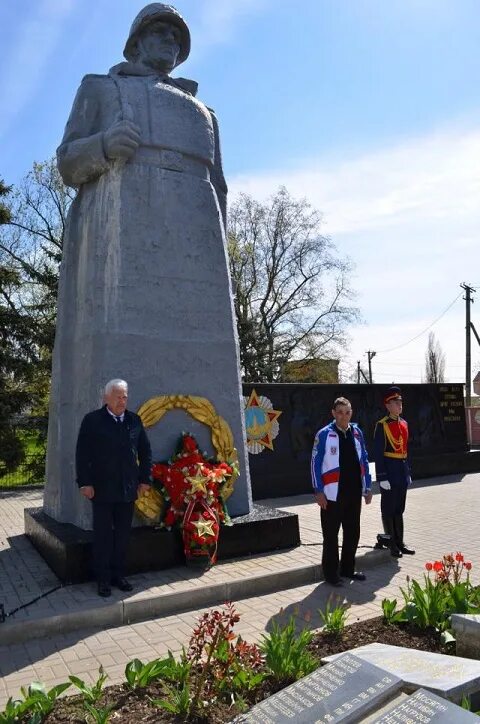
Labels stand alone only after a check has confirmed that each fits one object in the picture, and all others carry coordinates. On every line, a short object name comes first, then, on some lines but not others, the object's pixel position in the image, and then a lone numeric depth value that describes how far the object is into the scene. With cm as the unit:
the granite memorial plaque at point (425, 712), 223
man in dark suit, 490
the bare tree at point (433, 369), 5422
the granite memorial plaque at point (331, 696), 238
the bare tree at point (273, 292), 2903
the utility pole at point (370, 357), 5381
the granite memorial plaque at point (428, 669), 257
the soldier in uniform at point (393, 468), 656
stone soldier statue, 603
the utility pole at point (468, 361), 3175
